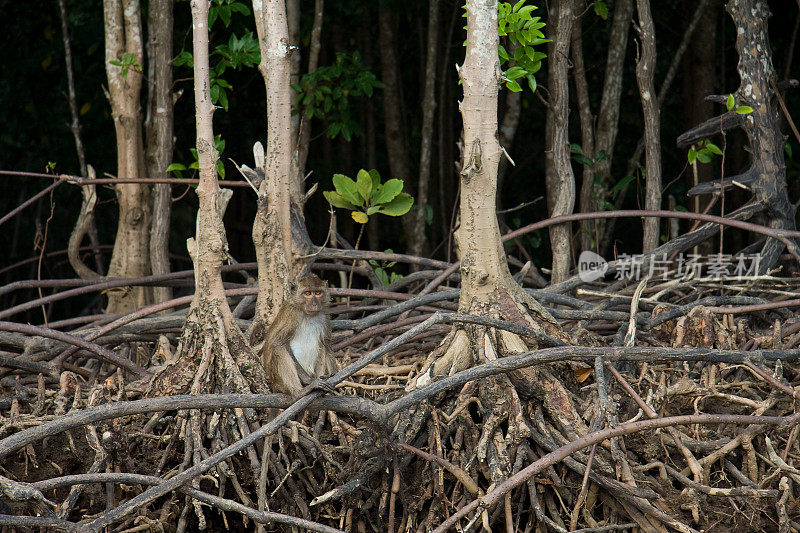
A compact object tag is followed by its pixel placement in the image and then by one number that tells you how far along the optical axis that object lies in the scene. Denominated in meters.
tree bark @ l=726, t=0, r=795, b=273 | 11.41
